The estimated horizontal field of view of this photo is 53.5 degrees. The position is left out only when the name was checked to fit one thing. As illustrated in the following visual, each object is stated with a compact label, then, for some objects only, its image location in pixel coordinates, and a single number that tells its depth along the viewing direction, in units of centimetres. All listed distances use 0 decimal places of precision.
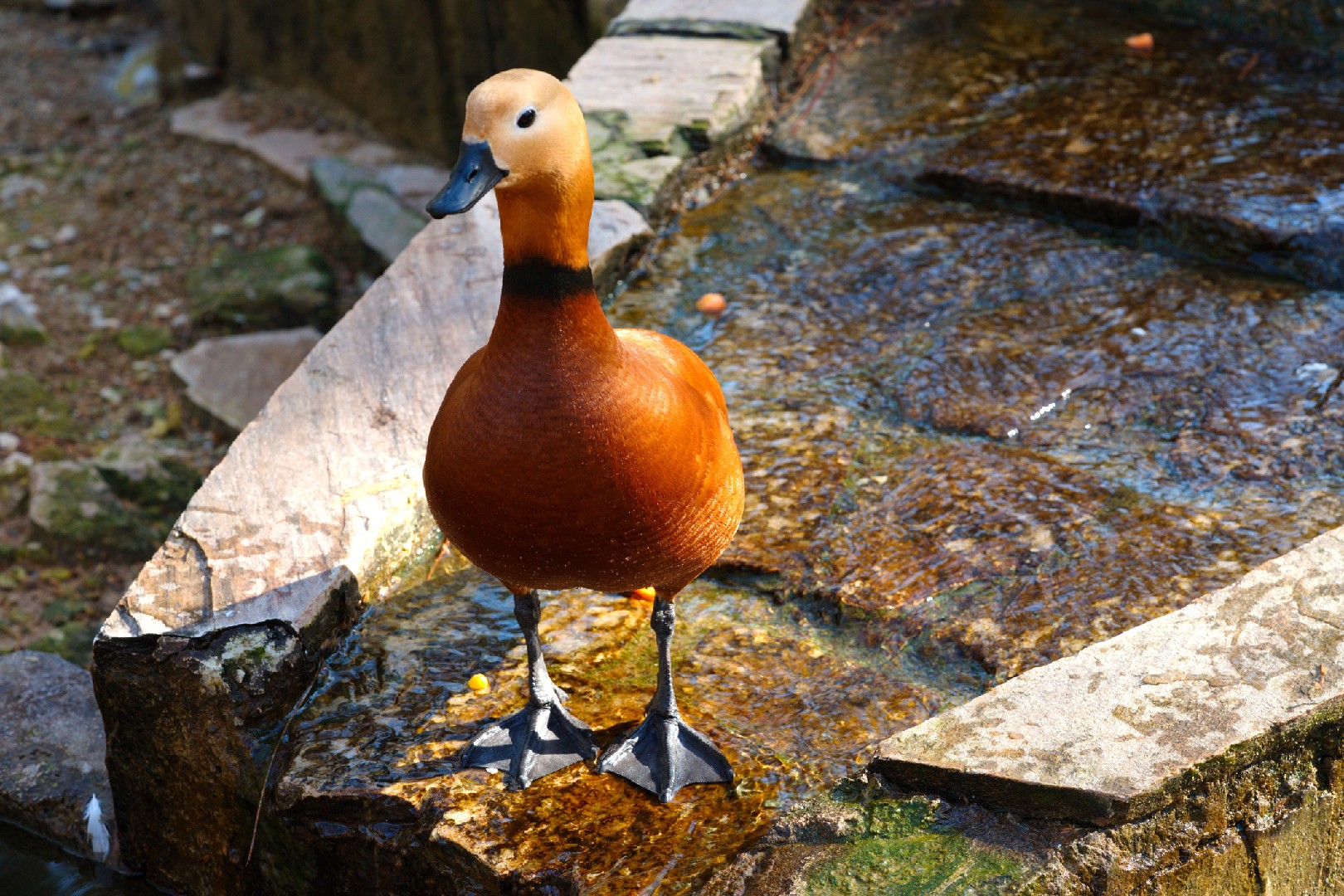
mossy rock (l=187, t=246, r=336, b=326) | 564
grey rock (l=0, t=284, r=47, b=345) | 549
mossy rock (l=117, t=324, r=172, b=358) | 556
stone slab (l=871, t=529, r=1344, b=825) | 202
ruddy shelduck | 184
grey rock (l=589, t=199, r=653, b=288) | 368
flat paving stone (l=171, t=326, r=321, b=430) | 506
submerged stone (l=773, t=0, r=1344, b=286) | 372
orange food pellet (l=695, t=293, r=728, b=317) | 371
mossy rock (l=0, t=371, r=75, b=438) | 502
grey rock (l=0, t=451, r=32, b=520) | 454
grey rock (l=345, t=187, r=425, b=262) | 585
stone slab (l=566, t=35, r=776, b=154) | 426
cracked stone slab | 261
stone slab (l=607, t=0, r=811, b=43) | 474
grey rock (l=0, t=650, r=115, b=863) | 297
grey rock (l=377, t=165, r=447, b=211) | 629
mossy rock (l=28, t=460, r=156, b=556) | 428
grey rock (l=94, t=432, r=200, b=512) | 455
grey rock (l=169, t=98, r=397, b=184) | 675
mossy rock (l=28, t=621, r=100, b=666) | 378
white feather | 289
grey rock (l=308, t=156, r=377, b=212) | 614
